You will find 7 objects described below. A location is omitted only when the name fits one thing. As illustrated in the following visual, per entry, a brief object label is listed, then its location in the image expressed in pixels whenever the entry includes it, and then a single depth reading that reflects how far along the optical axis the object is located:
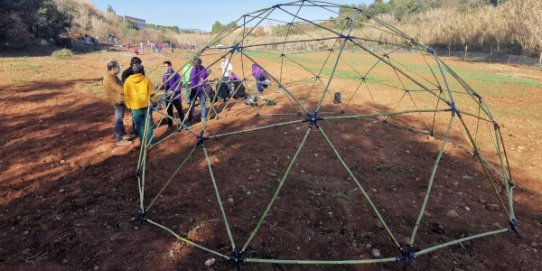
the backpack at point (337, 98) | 10.41
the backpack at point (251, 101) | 10.25
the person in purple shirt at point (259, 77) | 11.37
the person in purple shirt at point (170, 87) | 7.81
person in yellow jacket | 6.19
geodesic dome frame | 3.81
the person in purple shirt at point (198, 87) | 7.77
